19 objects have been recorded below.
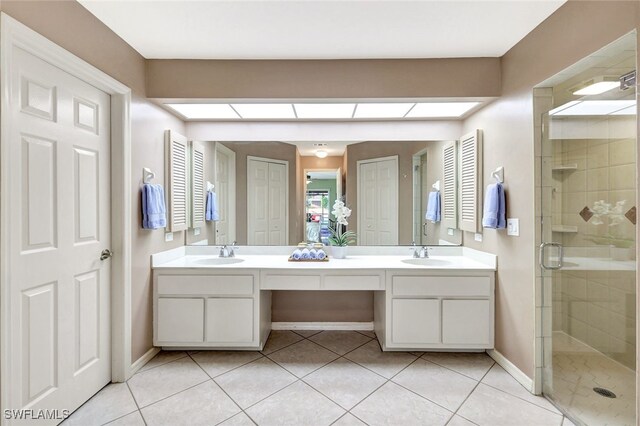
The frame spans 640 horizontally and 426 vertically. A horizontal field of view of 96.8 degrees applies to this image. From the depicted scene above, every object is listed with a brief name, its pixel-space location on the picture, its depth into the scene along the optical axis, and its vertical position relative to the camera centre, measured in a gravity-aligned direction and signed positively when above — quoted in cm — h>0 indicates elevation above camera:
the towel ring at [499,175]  220 +27
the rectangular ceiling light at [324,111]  248 +91
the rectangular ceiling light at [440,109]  244 +91
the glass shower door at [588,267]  162 -36
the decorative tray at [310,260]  259 -45
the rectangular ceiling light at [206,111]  249 +92
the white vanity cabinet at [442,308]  228 -79
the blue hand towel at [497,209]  211 +1
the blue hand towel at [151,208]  214 +3
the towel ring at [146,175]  221 +28
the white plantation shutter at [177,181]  248 +28
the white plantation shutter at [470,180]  246 +27
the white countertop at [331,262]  232 -46
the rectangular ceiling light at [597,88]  158 +73
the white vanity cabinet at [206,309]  230 -79
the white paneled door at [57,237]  137 -14
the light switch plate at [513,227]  203 -12
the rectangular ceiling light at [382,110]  247 +91
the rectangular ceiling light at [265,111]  251 +92
